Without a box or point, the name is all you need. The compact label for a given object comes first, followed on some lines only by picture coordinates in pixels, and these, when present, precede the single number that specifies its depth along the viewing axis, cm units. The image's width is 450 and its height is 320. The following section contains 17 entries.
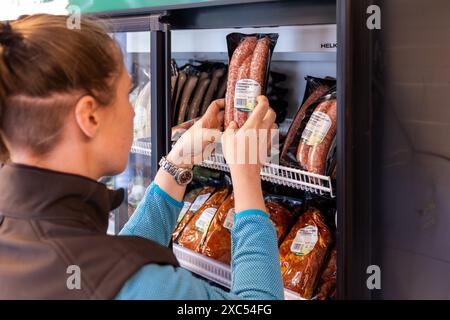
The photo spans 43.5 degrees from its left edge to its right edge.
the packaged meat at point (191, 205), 194
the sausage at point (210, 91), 189
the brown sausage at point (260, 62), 157
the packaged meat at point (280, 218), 169
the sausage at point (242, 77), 158
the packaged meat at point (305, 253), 151
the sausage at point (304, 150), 145
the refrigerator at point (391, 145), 114
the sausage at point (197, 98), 189
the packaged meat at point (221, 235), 175
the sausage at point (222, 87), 190
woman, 89
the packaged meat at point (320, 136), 141
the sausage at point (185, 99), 191
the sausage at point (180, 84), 192
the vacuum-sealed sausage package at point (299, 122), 152
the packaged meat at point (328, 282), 151
